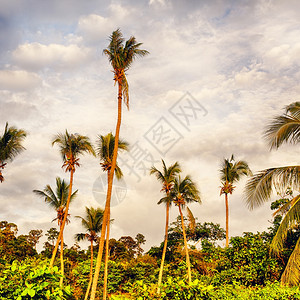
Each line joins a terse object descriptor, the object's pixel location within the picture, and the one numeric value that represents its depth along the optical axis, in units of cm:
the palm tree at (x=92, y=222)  3064
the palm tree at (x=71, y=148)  2569
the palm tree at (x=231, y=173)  3300
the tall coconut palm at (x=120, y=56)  1839
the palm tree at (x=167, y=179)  2936
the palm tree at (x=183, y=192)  2909
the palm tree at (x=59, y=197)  2800
